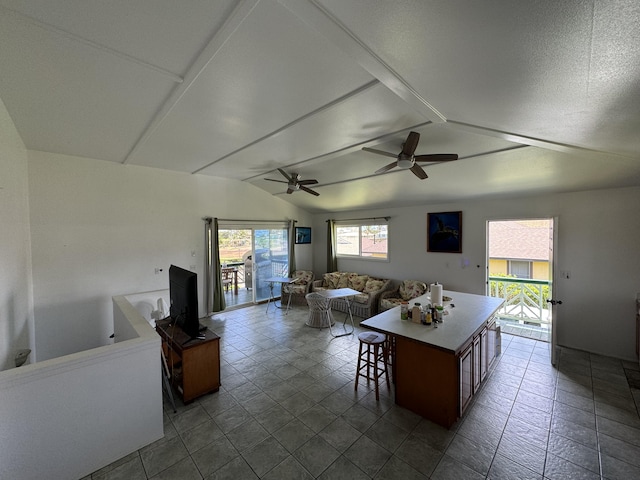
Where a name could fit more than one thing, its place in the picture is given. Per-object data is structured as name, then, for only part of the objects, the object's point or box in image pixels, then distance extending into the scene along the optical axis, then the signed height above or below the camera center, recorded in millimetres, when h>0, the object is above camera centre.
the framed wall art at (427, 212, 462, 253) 4983 +15
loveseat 5414 -1272
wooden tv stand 2734 -1422
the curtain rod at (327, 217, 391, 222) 6012 +364
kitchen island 2348 -1254
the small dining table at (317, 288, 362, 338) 4558 -1111
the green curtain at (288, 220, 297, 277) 6955 -361
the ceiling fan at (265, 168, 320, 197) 4383 +891
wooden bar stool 2920 -1366
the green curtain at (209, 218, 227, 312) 5402 -776
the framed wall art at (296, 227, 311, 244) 7270 -40
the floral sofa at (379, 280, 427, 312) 5148 -1283
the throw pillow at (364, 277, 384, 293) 5711 -1170
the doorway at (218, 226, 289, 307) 6050 -645
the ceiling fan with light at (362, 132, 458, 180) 2686 +838
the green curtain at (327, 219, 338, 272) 7070 -400
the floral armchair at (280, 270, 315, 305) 6254 -1338
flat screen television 2615 -722
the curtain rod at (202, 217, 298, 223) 5403 +318
